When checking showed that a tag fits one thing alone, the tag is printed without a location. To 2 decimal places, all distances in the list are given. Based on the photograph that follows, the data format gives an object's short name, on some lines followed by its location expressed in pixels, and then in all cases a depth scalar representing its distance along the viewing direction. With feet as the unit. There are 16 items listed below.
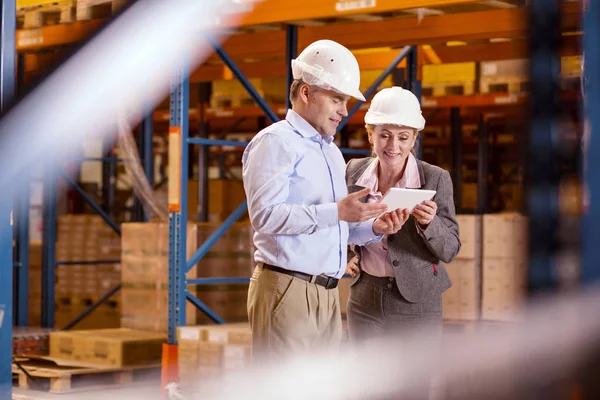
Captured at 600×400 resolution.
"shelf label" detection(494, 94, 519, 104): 36.91
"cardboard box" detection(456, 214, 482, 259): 28.73
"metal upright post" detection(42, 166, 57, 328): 34.55
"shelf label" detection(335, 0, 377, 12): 24.33
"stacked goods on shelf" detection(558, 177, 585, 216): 5.41
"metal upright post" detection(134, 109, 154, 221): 35.01
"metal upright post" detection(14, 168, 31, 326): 33.76
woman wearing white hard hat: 13.38
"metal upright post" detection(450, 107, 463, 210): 41.66
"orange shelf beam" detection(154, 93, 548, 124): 37.76
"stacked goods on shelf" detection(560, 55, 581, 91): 5.45
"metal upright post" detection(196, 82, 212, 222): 43.55
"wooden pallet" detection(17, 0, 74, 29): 30.32
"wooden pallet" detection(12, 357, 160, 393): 25.89
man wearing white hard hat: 11.46
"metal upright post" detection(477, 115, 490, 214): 42.83
